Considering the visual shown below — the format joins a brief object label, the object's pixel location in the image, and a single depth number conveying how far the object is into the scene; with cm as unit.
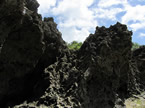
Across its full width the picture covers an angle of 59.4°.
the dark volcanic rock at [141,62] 1405
